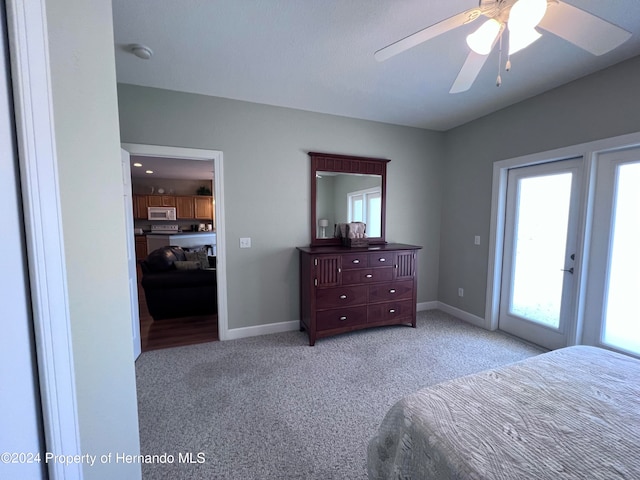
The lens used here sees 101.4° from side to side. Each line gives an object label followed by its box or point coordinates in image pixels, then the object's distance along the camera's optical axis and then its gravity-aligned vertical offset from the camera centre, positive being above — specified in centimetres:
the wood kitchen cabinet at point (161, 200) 758 +60
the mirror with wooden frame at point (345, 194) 330 +35
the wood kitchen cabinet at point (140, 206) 740 +42
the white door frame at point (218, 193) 270 +31
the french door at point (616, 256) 218 -30
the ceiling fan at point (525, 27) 115 +93
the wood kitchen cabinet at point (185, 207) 791 +42
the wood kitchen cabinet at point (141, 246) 742 -73
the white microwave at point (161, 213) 761 +23
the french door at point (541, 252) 260 -33
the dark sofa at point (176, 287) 354 -92
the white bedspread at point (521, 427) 80 -73
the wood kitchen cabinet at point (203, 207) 814 +43
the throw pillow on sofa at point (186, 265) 392 -67
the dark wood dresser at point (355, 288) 288 -78
